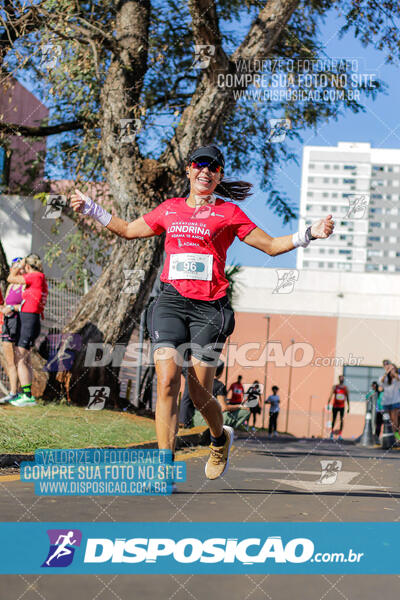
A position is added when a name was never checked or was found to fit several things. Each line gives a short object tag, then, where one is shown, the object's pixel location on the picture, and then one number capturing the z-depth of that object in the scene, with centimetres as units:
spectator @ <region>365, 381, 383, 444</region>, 1790
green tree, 1187
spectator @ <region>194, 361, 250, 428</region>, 1155
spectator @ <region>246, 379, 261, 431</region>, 1419
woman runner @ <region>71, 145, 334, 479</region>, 498
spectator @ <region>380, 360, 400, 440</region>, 1481
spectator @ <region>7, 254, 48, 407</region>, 1019
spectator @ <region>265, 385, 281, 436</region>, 2119
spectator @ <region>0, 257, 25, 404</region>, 1027
